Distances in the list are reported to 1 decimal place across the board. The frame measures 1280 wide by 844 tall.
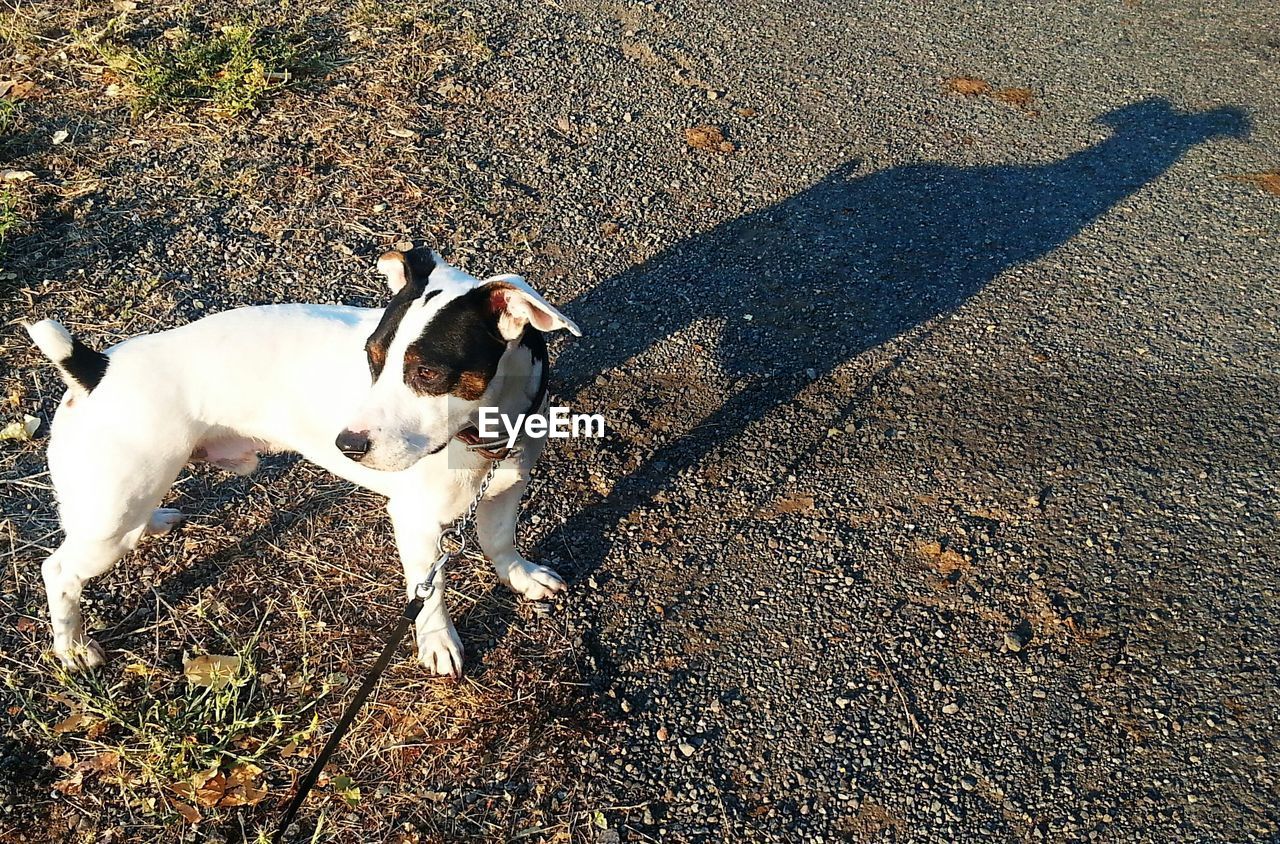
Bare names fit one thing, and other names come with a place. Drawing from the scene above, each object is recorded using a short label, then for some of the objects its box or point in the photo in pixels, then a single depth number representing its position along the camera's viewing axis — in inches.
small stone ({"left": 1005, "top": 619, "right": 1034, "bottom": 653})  141.6
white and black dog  108.9
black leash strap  107.5
